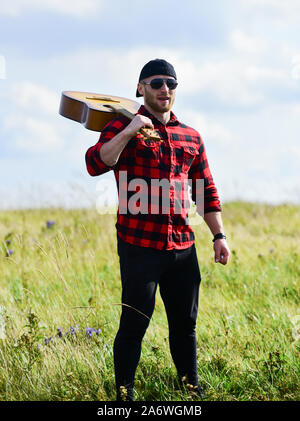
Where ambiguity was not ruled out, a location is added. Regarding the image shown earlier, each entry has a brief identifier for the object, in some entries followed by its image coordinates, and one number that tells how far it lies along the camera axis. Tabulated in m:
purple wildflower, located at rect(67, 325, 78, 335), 8.04
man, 6.23
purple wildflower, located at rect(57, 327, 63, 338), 8.26
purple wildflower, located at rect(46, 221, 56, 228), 17.71
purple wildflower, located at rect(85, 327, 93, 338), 8.10
